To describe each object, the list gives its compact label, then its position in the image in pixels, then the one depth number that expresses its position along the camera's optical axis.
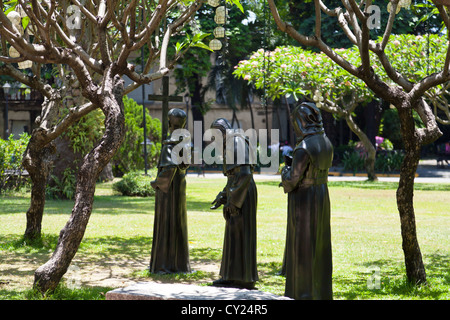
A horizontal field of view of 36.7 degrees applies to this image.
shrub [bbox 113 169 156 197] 22.31
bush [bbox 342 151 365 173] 36.03
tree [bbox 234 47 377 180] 25.78
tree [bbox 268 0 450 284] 8.05
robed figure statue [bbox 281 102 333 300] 6.52
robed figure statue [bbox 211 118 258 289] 7.84
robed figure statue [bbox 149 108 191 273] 9.22
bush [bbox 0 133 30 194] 20.56
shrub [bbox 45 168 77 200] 20.27
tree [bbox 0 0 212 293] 7.29
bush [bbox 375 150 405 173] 35.66
